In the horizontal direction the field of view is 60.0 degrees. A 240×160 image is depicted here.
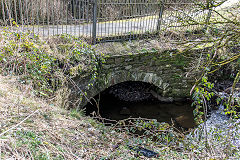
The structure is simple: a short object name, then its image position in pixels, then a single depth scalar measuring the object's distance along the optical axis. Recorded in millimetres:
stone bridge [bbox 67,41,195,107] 5410
